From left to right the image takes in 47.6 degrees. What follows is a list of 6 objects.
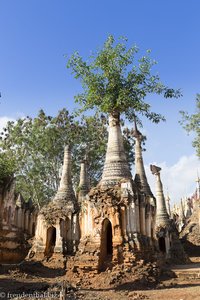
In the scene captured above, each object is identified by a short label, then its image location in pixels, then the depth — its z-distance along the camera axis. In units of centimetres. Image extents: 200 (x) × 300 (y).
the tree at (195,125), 1443
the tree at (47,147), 2349
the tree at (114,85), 1331
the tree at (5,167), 1152
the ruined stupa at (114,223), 1082
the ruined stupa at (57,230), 1440
